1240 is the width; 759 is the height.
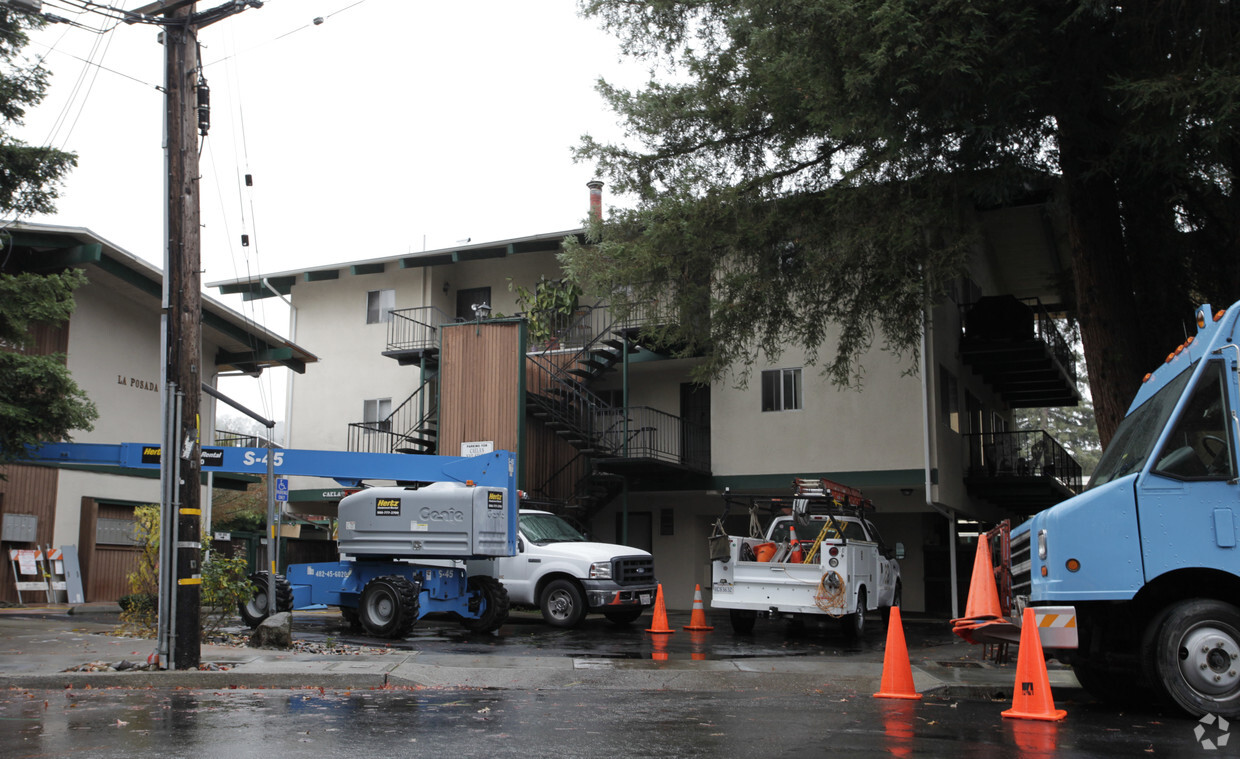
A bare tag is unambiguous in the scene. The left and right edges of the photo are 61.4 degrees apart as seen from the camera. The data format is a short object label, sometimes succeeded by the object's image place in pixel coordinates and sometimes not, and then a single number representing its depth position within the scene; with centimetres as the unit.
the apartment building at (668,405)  2367
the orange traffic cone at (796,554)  1652
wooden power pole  1081
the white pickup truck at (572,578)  1761
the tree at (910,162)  1226
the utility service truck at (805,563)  1597
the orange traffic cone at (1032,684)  812
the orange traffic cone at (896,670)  946
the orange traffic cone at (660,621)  1683
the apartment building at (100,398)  2103
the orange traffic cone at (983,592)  1010
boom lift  1471
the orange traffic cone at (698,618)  1775
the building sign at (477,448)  2397
